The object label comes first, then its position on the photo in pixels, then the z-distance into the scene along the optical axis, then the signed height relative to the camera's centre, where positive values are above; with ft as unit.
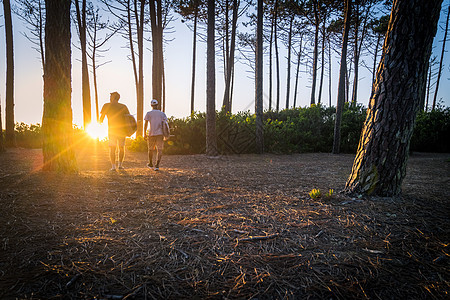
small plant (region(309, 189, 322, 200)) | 10.97 -2.58
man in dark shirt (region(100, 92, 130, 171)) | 19.51 +1.43
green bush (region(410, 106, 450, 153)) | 39.75 +1.63
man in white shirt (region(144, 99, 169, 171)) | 20.98 +0.83
